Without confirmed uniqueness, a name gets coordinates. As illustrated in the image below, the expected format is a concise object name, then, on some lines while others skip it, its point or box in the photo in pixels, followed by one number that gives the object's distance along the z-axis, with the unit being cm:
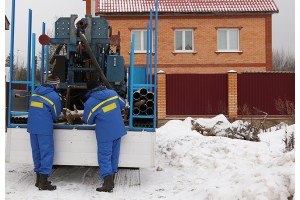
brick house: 2178
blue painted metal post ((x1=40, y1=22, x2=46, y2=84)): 783
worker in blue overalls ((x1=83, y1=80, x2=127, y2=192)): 597
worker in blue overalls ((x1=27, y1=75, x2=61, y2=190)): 599
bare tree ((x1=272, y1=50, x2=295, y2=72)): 5316
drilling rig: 622
